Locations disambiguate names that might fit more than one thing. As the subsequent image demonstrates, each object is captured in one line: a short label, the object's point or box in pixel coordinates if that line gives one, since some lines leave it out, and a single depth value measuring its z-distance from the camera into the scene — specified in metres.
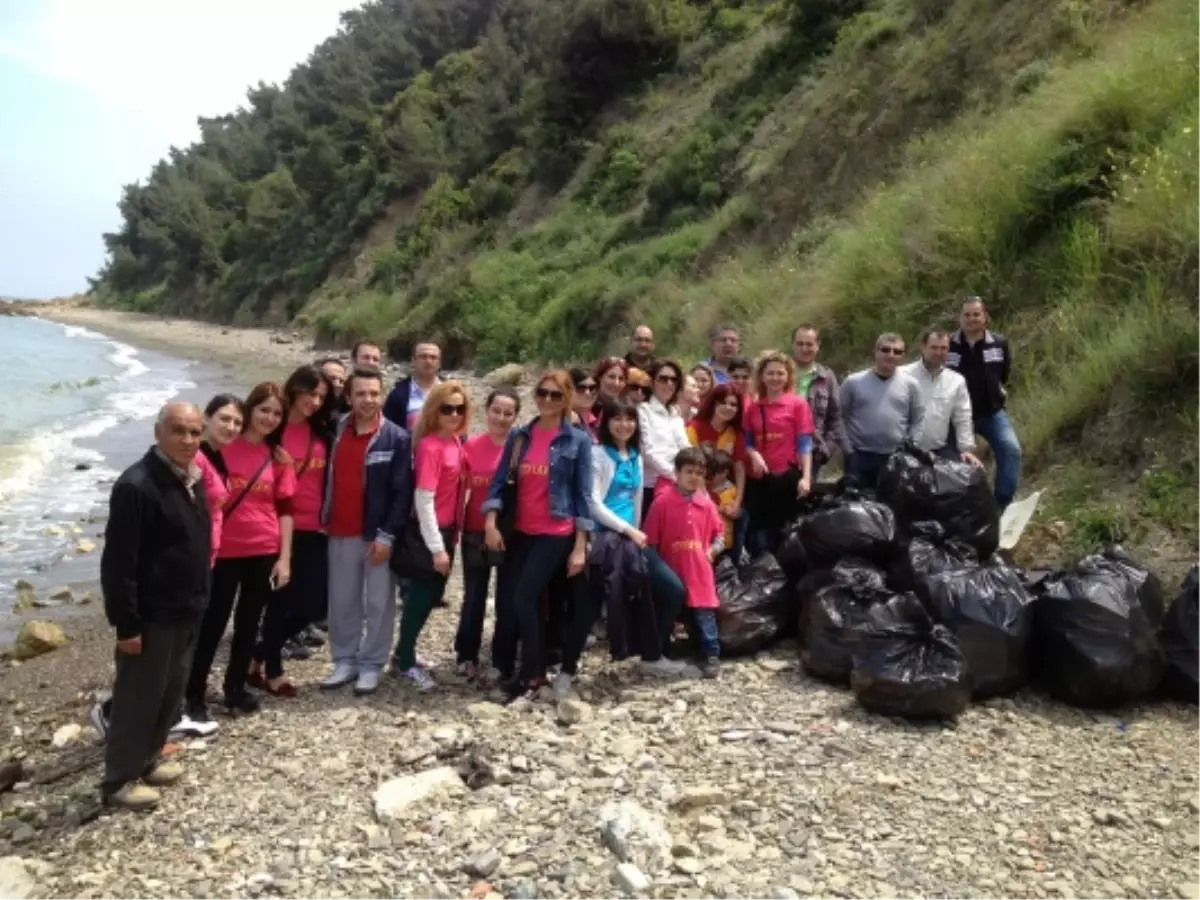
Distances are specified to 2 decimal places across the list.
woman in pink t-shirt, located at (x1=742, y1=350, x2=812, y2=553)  6.12
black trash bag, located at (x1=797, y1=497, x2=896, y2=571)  5.43
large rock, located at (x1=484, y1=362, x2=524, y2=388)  19.77
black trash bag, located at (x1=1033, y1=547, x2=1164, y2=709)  4.51
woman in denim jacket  5.00
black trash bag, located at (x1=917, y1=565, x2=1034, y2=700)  4.62
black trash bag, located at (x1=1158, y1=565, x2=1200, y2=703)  4.58
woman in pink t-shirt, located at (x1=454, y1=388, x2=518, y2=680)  5.25
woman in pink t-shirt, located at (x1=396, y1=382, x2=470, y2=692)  5.05
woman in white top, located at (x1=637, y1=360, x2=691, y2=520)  5.70
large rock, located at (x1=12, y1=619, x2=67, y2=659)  7.11
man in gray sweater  6.26
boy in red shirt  5.32
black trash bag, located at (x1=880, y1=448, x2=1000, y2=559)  5.60
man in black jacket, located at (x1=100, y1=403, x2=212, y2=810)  3.92
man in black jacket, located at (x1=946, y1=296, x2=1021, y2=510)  6.48
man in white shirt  6.24
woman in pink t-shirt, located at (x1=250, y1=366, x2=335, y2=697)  5.21
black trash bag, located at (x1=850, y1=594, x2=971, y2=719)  4.40
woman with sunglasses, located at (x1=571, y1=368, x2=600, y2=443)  5.39
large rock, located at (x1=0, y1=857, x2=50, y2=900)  3.70
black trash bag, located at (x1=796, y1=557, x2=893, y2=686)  4.89
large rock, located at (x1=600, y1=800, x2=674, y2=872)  3.49
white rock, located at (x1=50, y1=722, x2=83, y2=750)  5.19
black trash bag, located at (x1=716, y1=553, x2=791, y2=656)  5.43
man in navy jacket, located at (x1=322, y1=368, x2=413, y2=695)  5.12
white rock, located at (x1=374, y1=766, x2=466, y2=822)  3.90
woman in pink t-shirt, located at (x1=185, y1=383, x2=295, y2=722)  4.75
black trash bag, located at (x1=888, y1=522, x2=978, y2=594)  5.09
